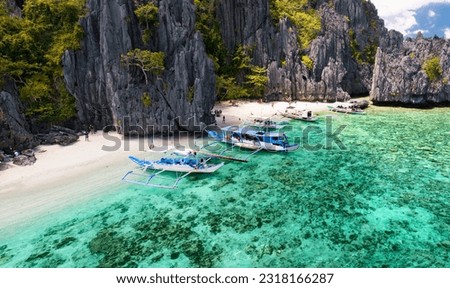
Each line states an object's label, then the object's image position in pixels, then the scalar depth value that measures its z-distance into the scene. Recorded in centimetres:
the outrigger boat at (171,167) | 3065
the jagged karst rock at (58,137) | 3834
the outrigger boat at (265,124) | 4914
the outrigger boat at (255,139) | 3838
